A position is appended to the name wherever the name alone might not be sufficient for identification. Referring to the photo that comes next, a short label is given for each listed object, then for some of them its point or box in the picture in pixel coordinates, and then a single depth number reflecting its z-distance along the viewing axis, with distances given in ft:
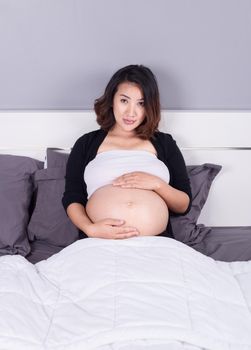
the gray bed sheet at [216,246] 5.57
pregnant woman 5.20
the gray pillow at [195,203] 5.95
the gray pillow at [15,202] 5.54
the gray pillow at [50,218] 5.75
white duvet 3.48
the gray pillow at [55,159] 6.19
